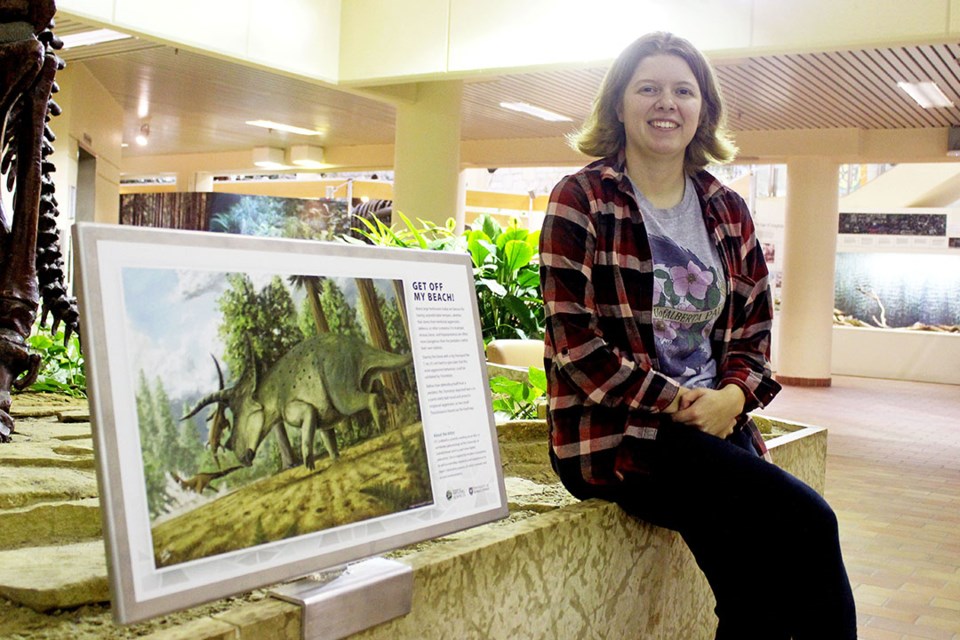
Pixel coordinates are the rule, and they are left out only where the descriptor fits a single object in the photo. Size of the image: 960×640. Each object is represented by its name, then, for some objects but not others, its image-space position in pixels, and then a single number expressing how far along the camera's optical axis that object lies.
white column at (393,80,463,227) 9.94
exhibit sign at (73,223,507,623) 1.18
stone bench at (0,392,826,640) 1.54
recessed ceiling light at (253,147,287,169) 18.55
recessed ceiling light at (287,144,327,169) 18.16
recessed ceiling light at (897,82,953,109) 10.33
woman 1.94
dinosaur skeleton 2.61
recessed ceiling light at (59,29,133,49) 9.93
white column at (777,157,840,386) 13.65
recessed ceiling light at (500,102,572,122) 12.87
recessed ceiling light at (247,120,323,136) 15.45
